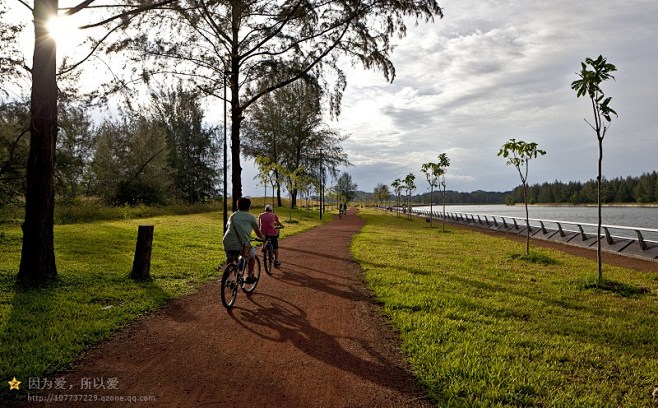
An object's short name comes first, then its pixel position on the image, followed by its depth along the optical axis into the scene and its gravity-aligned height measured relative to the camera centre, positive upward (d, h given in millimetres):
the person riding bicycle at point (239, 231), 6652 -599
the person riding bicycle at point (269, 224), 9570 -654
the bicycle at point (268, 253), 9526 -1446
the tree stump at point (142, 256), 8562 -1346
